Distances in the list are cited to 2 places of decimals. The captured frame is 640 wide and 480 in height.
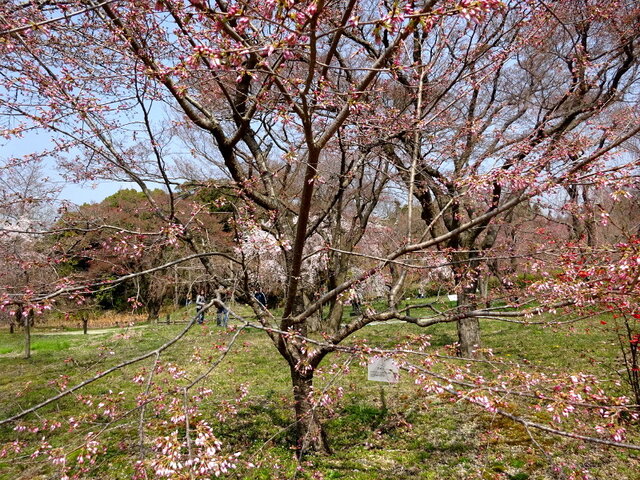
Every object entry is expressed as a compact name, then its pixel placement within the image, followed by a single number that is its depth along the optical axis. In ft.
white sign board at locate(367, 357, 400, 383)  13.14
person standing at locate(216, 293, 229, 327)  47.62
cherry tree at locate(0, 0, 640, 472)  8.46
